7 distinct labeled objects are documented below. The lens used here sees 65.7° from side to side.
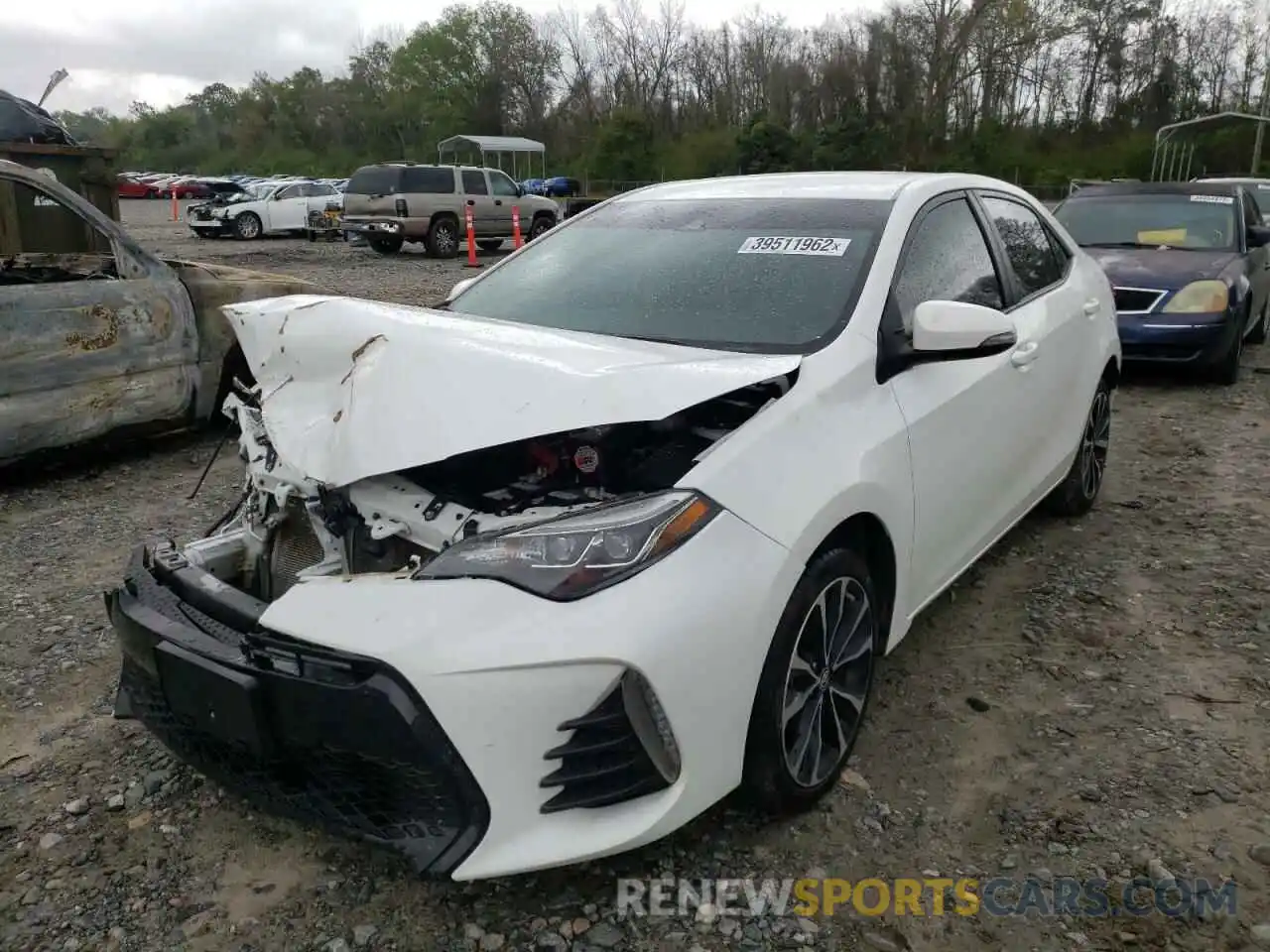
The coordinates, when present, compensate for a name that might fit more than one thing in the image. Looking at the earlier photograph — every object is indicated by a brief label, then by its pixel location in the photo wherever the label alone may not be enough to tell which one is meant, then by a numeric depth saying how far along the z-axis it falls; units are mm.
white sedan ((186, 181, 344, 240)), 24469
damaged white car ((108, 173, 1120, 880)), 1934
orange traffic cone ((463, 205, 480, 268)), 18141
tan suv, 19703
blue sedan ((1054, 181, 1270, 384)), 7547
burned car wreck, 5004
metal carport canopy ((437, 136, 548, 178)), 39753
